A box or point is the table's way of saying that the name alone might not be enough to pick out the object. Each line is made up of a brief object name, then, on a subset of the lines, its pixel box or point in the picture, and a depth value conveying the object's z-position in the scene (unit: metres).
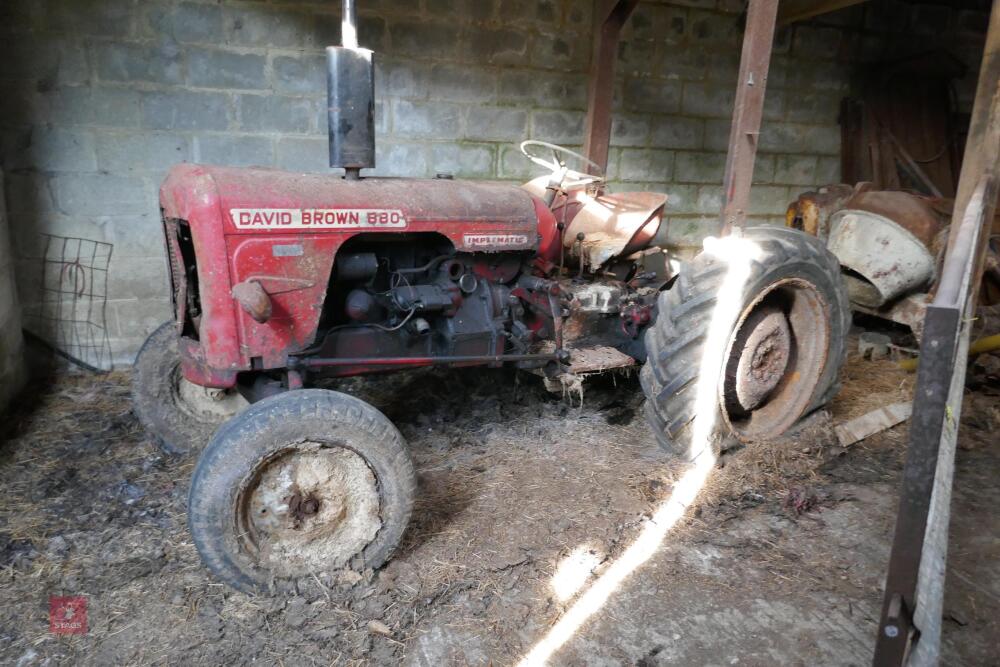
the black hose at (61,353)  3.73
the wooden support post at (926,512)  1.14
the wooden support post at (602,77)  4.28
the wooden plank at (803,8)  4.54
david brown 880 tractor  2.03
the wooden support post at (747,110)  2.86
